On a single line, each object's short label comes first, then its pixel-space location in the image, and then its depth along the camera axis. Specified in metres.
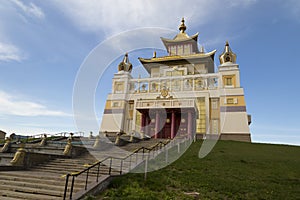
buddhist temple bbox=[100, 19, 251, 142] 27.61
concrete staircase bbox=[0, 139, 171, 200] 7.12
